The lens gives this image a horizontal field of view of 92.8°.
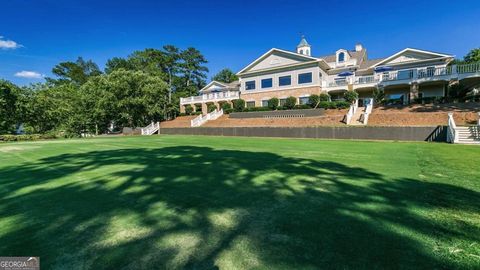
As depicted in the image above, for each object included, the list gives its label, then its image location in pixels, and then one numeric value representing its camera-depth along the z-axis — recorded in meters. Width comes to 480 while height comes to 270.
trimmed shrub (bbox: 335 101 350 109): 23.59
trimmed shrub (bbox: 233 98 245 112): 31.11
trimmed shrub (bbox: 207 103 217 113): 34.59
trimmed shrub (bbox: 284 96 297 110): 27.11
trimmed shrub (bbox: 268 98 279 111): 28.67
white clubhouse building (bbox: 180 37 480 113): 23.39
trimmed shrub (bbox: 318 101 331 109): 24.63
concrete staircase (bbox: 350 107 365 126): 19.75
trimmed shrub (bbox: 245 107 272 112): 28.69
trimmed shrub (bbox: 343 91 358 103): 24.03
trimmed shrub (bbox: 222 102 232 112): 33.16
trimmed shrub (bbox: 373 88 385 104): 24.91
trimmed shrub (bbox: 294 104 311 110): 25.93
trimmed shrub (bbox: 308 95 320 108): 25.58
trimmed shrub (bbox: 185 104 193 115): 37.38
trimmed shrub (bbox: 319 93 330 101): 26.20
